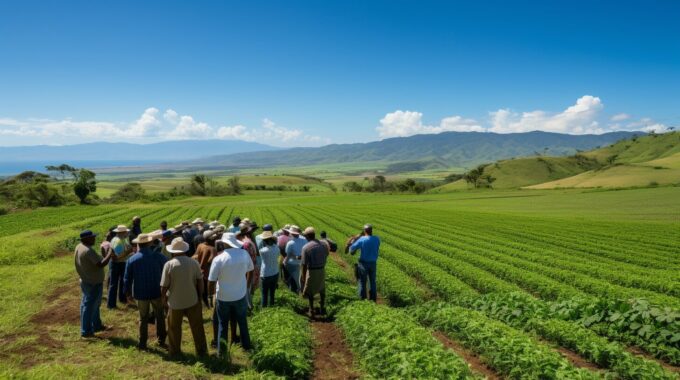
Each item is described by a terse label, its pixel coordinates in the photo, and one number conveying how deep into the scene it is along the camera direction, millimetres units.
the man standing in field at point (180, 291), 8594
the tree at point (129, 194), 102938
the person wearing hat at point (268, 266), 11922
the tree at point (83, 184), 85000
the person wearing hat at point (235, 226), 15555
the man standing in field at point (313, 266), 11930
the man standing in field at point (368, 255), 12945
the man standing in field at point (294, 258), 13750
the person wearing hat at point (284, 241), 14545
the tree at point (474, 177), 154538
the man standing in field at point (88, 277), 9859
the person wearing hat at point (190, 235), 15445
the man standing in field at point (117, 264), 12180
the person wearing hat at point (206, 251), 11033
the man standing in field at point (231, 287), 8906
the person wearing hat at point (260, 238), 12991
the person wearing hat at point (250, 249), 11492
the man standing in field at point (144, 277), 9234
